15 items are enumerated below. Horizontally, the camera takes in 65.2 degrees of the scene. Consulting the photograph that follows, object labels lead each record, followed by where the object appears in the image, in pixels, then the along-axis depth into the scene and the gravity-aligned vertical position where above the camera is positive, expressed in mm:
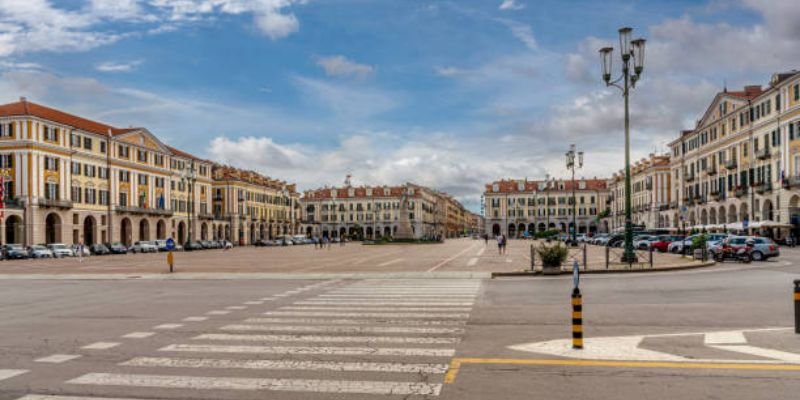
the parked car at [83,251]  62050 -3208
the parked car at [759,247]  33188 -1997
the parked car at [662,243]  49125 -2531
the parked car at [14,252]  54625 -2863
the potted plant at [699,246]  30930 -1846
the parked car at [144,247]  71844 -3410
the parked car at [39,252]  56816 -2974
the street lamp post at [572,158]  49781 +4372
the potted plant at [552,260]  24109 -1834
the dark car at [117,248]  67562 -3257
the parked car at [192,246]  80188 -3742
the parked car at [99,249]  65300 -3253
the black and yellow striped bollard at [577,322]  8947 -1599
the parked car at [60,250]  59094 -2943
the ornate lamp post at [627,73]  26203 +6026
